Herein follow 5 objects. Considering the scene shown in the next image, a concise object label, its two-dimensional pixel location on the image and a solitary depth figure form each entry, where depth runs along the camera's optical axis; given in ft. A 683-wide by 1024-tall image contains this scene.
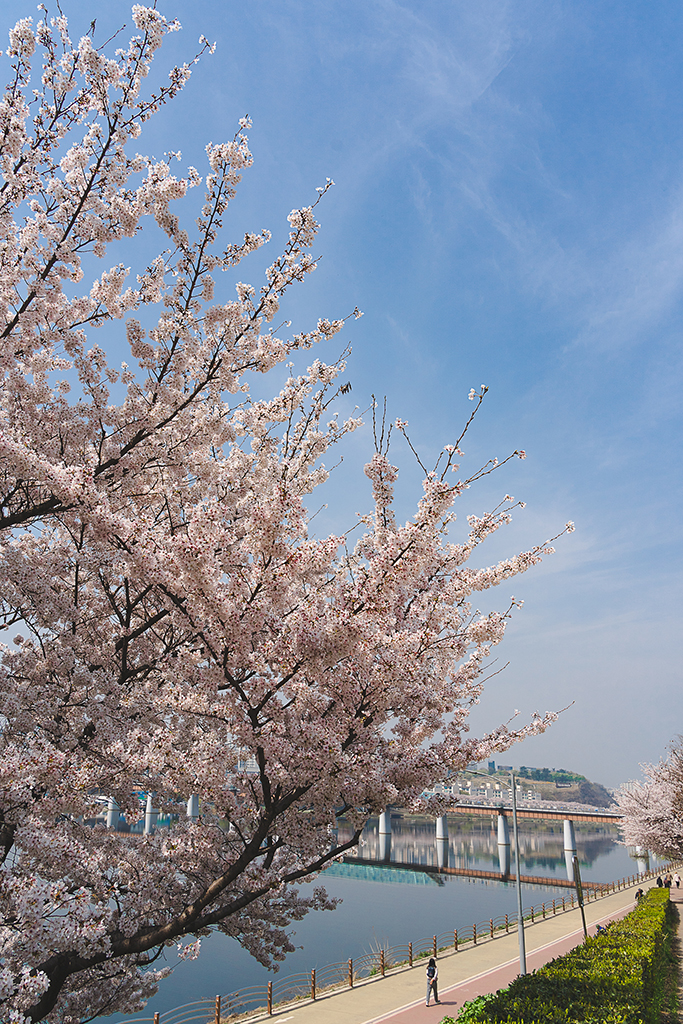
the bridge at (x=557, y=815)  220.64
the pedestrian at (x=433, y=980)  49.93
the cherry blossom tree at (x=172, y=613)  14.37
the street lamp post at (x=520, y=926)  52.85
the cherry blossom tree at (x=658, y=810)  104.42
